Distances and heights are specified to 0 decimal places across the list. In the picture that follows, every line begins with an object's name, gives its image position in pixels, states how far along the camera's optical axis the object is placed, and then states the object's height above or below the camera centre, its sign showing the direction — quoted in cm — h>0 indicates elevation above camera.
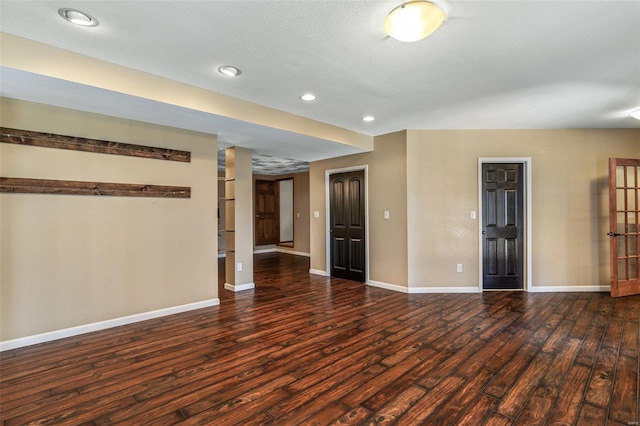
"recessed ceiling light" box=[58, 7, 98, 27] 196 +128
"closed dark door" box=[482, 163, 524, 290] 475 -22
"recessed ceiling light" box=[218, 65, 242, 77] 270 +127
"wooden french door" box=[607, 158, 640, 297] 431 -22
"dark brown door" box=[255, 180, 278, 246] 942 +2
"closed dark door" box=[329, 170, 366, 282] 552 -24
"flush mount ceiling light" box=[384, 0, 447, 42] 187 +120
